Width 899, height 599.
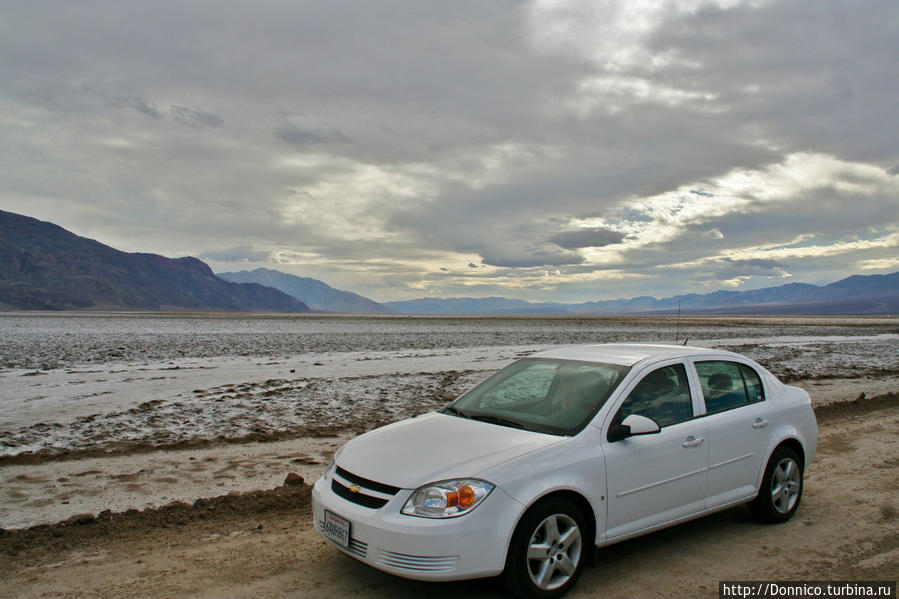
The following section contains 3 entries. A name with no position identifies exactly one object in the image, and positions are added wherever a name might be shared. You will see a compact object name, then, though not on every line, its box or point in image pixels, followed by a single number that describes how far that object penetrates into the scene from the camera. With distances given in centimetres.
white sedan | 378
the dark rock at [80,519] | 556
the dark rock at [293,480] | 666
